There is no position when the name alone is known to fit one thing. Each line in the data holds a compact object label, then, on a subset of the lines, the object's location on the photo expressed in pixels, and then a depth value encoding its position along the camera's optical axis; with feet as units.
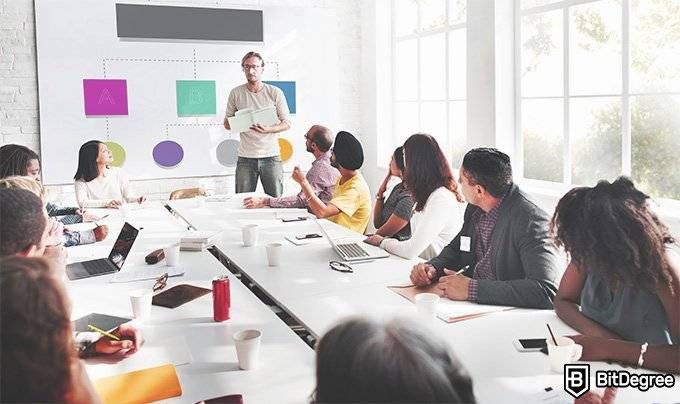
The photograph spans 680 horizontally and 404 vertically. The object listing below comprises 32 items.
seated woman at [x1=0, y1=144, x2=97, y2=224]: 12.20
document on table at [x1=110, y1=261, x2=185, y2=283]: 8.84
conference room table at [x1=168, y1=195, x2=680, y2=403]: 5.08
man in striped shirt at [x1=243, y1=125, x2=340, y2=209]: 14.62
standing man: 18.72
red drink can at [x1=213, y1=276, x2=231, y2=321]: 6.92
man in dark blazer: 7.29
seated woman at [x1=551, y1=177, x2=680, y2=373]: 5.82
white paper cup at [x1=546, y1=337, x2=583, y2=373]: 5.40
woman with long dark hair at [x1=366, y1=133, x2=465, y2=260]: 10.09
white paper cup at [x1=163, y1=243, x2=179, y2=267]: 9.39
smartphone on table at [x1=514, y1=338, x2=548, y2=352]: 5.91
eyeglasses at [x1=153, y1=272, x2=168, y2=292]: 8.25
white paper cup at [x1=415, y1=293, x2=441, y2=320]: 6.77
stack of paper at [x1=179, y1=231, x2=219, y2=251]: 10.71
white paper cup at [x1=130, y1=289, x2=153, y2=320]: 7.00
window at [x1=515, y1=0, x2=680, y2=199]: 12.28
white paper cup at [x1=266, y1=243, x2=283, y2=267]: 9.32
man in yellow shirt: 13.07
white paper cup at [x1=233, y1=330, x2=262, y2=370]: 5.58
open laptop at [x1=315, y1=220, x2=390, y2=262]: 9.66
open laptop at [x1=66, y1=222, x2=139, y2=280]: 9.28
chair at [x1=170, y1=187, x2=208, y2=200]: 18.78
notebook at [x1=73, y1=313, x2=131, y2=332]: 6.69
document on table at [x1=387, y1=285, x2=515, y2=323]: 6.82
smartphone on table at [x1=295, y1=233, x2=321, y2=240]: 11.42
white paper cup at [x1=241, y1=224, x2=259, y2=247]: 10.86
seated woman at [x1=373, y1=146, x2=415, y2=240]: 11.88
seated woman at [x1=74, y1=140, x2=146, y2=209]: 15.33
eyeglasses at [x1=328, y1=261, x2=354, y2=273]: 8.98
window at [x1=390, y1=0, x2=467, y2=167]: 18.88
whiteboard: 19.31
